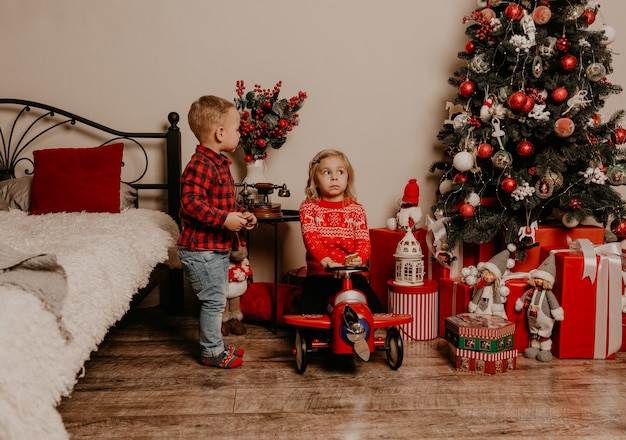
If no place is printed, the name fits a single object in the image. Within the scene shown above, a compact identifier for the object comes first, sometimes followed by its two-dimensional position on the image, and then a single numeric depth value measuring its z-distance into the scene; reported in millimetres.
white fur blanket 1161
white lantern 2676
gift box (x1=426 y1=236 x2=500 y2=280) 2734
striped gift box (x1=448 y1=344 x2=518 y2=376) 2223
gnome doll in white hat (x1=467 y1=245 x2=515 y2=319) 2473
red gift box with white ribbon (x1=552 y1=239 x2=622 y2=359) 2383
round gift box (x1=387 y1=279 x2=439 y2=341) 2658
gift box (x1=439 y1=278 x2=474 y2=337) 2574
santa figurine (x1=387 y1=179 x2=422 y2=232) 2855
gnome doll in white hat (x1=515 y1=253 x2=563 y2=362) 2393
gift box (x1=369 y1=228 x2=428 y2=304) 2908
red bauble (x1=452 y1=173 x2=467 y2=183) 2712
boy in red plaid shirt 2232
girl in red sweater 2490
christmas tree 2508
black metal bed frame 3098
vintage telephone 2688
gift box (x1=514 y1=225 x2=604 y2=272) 2627
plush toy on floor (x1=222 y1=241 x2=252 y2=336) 2664
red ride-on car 2111
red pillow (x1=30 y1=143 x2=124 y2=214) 2816
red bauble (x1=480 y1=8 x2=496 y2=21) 2639
